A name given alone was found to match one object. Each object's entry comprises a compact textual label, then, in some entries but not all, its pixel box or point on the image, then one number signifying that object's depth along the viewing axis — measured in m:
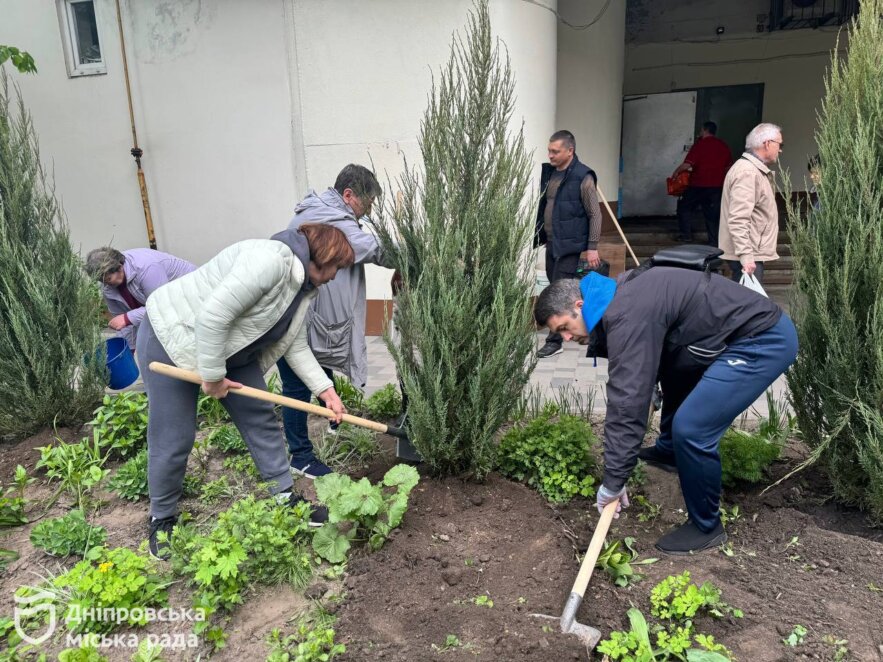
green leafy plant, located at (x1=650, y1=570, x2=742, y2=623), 2.58
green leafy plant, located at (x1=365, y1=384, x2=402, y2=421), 4.52
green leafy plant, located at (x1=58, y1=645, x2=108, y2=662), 2.41
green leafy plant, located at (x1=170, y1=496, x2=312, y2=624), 2.67
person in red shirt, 9.48
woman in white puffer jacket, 2.80
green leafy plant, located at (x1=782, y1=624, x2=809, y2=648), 2.49
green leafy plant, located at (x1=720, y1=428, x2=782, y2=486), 3.42
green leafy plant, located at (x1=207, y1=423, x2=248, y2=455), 4.19
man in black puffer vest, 5.85
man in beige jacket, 5.15
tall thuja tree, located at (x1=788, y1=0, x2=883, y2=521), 2.97
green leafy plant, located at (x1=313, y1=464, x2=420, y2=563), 2.92
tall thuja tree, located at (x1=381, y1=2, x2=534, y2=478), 3.32
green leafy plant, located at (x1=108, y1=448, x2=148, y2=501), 3.73
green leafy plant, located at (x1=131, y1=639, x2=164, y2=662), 2.50
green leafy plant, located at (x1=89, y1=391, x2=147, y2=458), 4.17
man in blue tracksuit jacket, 2.73
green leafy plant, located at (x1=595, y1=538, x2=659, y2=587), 2.88
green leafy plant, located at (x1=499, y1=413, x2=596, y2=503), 3.47
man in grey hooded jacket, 3.76
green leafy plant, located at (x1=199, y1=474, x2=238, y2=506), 3.69
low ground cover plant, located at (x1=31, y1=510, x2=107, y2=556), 3.24
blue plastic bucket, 4.70
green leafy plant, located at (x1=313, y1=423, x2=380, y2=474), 4.01
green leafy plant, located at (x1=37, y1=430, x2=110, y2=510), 3.83
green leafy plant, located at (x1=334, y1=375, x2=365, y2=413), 4.60
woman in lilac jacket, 4.21
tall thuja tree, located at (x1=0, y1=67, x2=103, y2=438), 4.28
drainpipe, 7.57
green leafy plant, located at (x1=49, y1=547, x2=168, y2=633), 2.64
